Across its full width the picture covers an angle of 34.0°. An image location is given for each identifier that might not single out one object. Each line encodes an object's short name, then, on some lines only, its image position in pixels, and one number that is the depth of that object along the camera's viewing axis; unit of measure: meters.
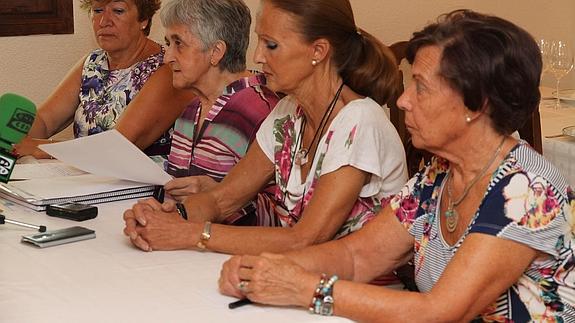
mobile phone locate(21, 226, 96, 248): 2.00
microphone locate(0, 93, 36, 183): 2.07
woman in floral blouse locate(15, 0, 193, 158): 3.12
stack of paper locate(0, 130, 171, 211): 2.28
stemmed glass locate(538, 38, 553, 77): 3.64
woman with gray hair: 2.60
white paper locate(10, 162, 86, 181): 2.62
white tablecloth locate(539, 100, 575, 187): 2.84
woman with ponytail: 2.01
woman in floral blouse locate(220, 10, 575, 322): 1.60
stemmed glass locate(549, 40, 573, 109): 3.63
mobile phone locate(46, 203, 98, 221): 2.19
